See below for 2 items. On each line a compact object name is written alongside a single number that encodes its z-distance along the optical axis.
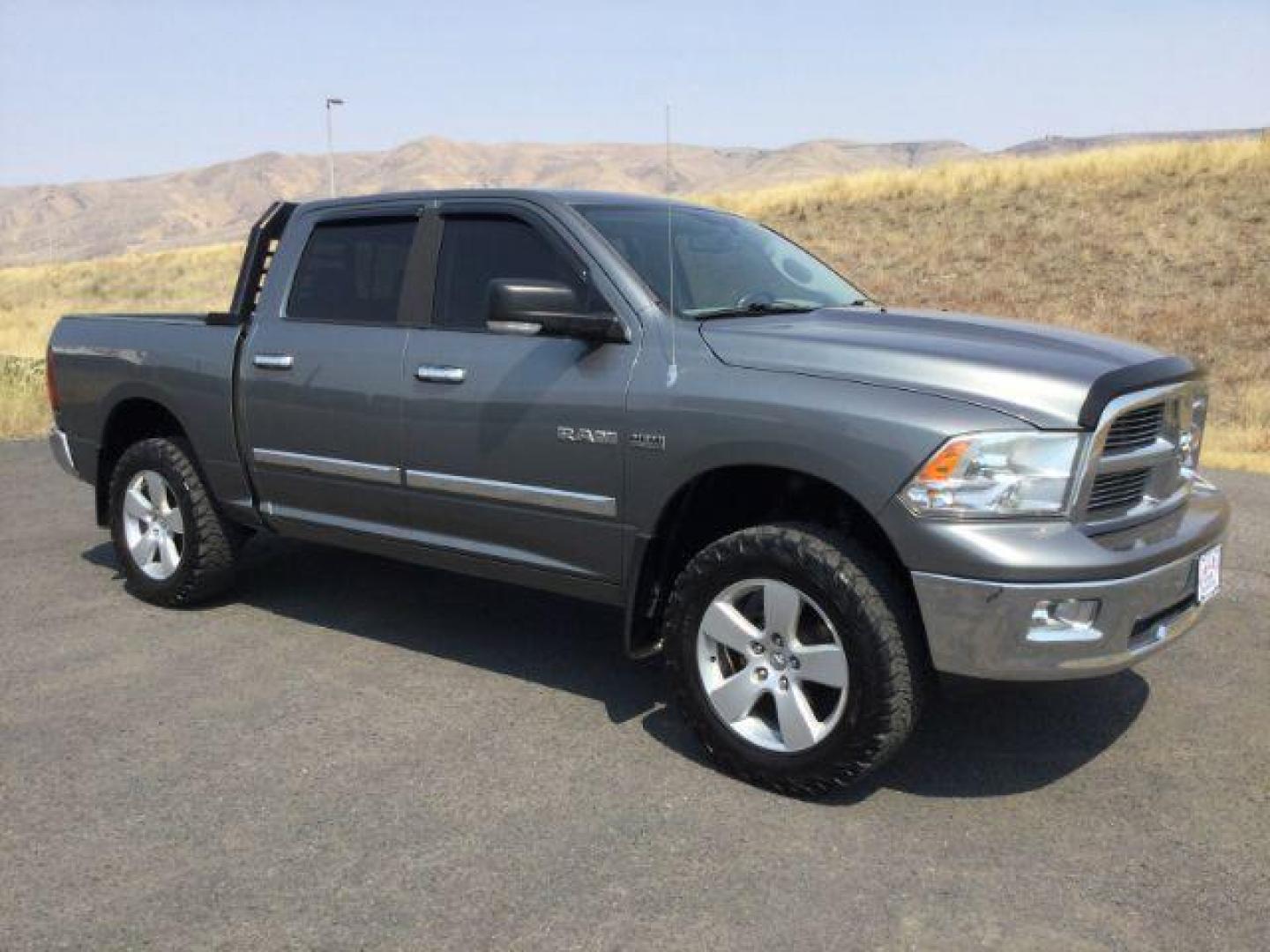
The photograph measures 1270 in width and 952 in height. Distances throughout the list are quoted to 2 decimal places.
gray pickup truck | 3.37
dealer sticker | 3.82
